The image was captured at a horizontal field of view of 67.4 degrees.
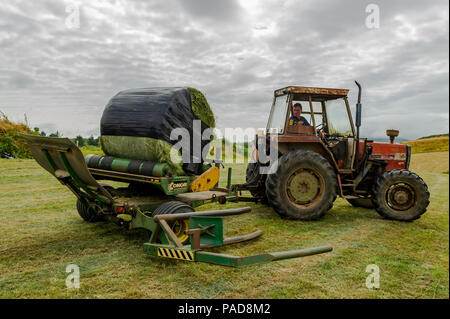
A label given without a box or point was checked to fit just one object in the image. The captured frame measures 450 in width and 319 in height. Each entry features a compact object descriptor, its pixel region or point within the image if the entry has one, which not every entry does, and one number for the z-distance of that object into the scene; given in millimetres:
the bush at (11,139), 16109
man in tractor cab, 7086
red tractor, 6629
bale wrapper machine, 3768
